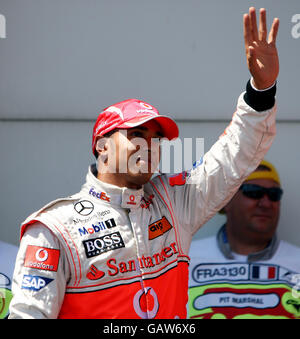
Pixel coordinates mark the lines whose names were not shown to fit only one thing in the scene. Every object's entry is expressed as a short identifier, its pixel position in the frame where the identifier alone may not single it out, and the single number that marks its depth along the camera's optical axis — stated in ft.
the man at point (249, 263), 33.03
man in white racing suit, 29.23
